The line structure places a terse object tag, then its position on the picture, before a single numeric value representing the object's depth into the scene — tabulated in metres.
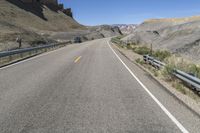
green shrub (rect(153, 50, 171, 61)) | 11.82
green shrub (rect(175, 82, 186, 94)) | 5.20
